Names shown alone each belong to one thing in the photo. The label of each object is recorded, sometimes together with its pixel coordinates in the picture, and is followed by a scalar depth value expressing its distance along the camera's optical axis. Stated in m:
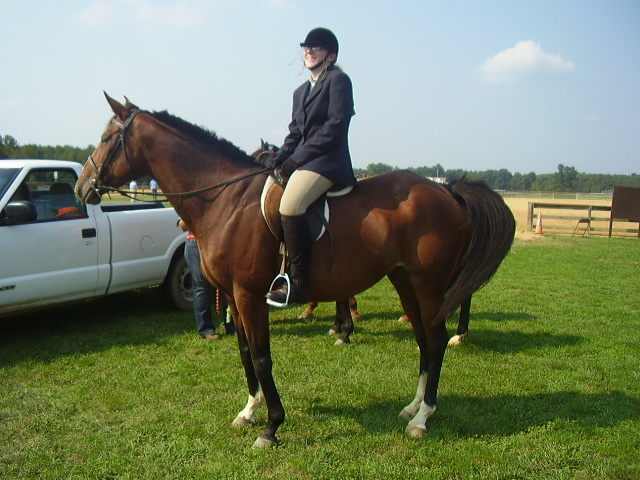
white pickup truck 5.90
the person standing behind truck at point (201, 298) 6.84
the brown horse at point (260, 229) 3.97
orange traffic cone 20.91
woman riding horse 3.83
